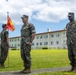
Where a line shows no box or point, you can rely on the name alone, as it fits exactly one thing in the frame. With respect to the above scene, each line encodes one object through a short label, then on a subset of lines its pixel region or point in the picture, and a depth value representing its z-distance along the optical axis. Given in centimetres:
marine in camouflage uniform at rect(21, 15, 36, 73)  558
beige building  5112
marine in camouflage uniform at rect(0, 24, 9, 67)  695
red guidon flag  783
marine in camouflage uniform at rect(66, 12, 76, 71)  557
